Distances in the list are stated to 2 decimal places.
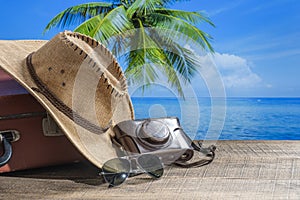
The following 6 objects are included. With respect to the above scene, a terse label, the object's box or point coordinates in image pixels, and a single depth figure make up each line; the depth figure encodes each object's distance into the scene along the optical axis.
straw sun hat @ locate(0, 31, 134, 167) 0.72
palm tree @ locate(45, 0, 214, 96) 4.13
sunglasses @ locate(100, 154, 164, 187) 0.67
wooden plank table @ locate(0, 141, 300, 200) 0.61
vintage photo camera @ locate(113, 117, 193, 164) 0.74
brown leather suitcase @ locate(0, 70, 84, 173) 0.72
